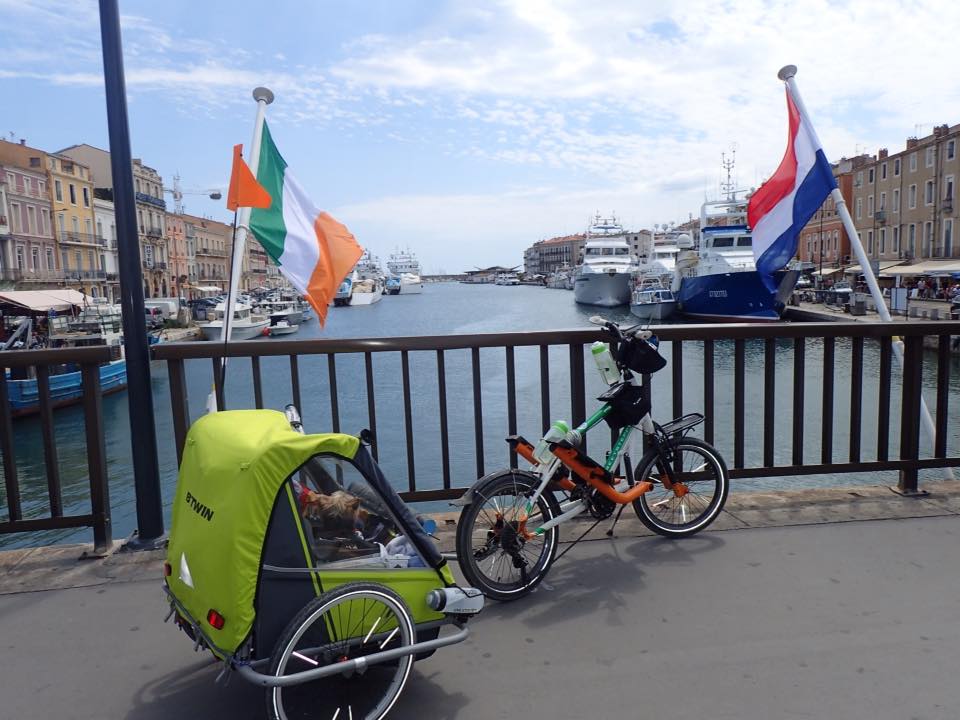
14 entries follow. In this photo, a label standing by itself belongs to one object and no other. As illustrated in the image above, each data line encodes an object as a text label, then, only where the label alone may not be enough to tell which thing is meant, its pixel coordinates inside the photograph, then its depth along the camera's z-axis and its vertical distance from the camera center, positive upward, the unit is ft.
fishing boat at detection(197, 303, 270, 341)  158.30 -7.90
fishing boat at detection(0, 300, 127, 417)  80.33 -6.24
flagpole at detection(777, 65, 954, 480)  18.31 +0.95
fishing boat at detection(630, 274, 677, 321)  159.22 -6.19
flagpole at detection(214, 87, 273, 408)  13.43 +1.07
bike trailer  7.53 -2.97
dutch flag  18.40 +1.74
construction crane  243.62 +30.05
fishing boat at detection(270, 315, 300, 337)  176.02 -9.28
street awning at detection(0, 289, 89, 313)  106.32 -0.59
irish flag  14.87 +0.98
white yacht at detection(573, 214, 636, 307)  205.87 +0.37
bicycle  11.30 -3.47
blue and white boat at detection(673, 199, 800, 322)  137.28 -2.22
